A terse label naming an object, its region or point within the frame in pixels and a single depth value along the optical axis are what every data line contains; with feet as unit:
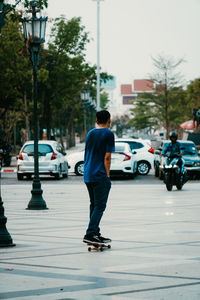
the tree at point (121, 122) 472.44
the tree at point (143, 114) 314.35
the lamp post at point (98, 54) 158.79
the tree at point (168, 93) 232.73
